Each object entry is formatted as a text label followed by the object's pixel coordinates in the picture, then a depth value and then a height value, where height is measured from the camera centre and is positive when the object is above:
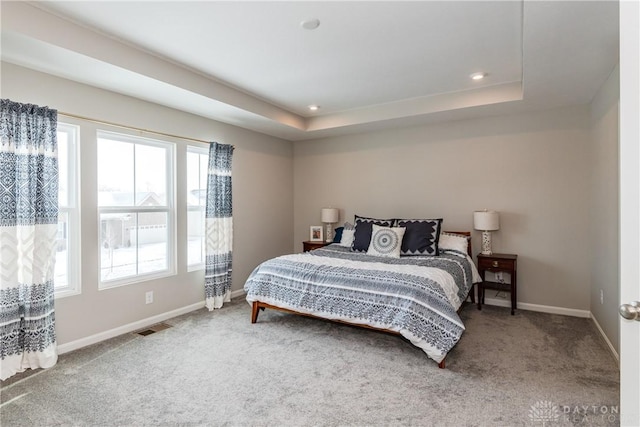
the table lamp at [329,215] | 5.16 -0.04
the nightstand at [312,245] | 5.02 -0.49
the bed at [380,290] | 2.61 -0.70
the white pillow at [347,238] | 4.57 -0.35
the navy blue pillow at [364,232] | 4.22 -0.25
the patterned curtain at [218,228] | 4.15 -0.18
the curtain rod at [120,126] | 2.93 +0.87
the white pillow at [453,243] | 4.02 -0.38
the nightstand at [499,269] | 3.79 -0.66
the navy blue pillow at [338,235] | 4.87 -0.33
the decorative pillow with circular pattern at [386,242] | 3.93 -0.35
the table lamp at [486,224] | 3.94 -0.15
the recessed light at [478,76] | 3.37 +1.37
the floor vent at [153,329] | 3.33 -1.17
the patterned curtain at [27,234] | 2.49 -0.14
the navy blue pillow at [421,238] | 3.94 -0.31
